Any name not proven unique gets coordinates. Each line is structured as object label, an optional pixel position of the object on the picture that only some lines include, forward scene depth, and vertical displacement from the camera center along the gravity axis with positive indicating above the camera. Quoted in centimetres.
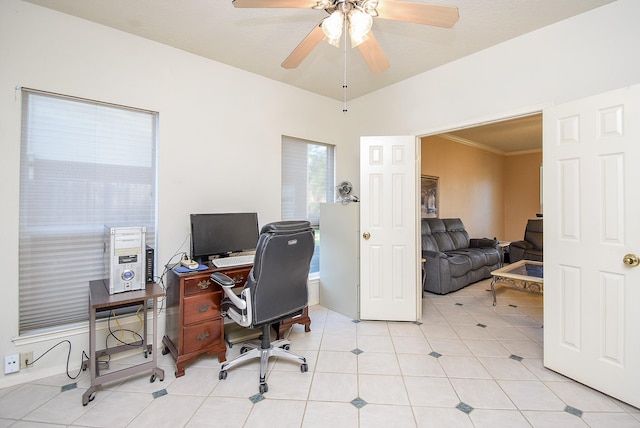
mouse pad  228 -43
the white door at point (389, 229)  313 -13
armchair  543 -52
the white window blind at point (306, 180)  356 +51
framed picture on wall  538 +42
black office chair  197 -51
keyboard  244 -40
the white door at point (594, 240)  181 -15
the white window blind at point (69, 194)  211 +18
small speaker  220 -37
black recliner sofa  421 -60
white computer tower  201 -31
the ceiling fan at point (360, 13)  147 +112
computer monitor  255 -16
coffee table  341 -71
